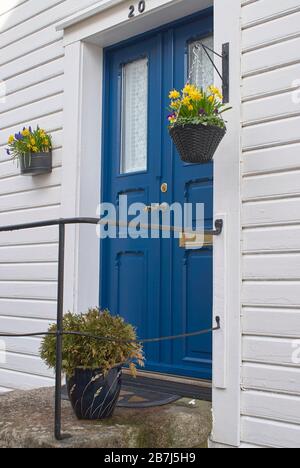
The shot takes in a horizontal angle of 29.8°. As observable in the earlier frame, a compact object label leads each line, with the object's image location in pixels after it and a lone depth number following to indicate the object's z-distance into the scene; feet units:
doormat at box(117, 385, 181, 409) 9.81
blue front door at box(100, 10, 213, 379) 11.33
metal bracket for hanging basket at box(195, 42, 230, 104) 10.07
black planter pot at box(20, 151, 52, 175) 13.74
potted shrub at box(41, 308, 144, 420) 8.48
